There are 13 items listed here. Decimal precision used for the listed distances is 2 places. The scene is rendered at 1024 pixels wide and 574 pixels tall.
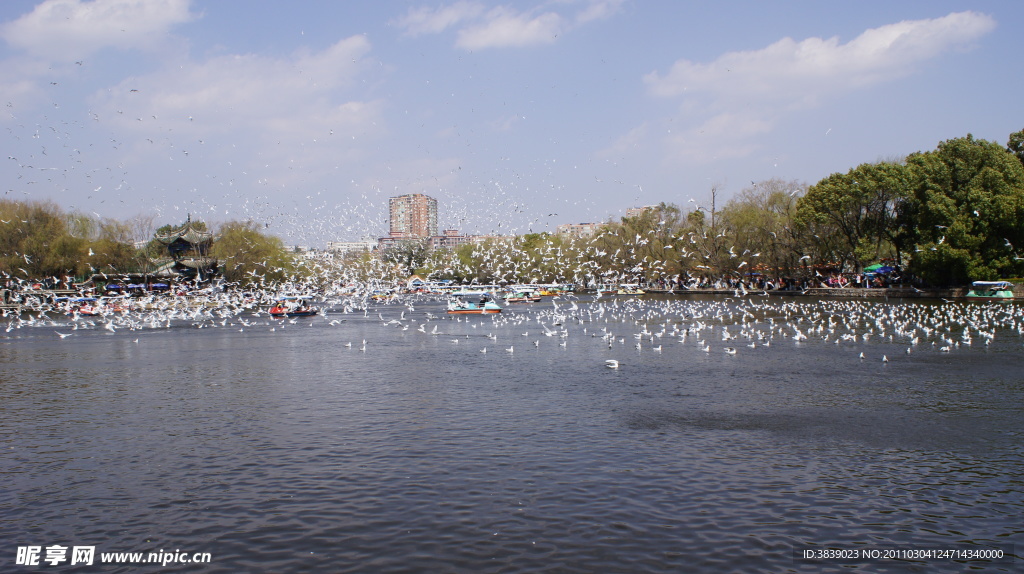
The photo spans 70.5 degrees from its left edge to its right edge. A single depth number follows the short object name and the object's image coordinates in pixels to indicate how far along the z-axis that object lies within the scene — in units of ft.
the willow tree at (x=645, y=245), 301.22
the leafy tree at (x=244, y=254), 284.61
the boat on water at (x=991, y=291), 189.26
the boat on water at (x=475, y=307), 199.72
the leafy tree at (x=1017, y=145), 212.23
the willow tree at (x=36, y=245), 244.01
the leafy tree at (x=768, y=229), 252.42
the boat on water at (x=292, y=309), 196.34
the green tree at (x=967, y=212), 185.06
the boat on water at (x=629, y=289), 330.95
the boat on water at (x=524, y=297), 287.75
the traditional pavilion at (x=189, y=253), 289.94
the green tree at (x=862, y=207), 210.79
